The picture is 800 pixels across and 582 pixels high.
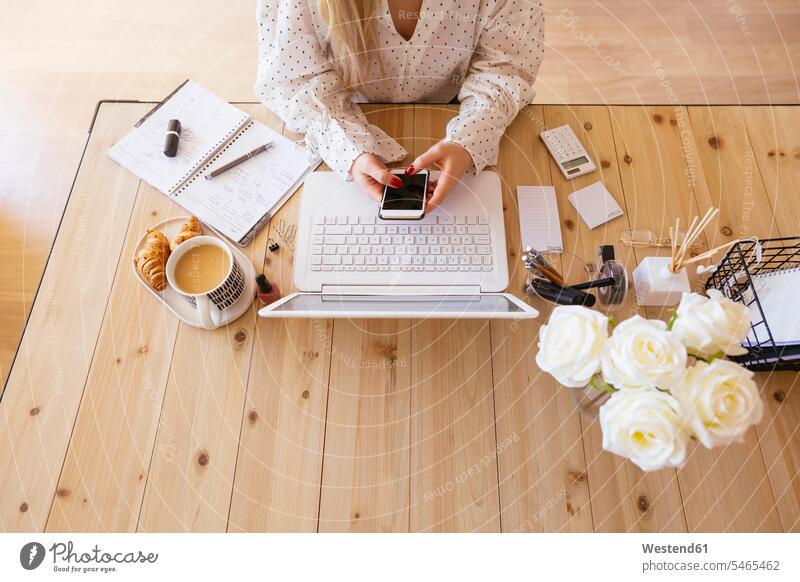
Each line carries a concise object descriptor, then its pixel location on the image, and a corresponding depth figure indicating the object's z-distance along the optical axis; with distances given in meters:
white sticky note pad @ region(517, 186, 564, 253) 0.94
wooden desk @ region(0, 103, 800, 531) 0.76
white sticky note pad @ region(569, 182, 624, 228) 0.96
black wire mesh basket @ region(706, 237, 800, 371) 0.76
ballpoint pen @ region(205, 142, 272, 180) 0.99
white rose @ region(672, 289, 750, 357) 0.55
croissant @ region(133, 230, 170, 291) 0.88
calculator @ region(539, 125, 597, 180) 1.00
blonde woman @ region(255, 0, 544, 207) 0.95
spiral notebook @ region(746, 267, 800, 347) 0.74
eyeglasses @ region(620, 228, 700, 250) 0.93
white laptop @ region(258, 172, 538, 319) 0.87
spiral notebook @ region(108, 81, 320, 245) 0.96
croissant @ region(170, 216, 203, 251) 0.90
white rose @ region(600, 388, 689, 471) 0.51
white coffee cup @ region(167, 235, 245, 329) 0.81
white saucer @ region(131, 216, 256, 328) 0.87
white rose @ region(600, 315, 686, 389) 0.53
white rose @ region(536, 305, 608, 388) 0.56
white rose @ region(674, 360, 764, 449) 0.52
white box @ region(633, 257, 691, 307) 0.85
